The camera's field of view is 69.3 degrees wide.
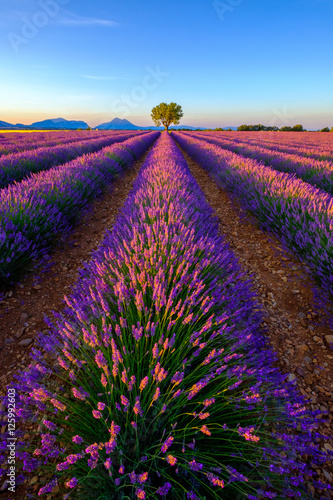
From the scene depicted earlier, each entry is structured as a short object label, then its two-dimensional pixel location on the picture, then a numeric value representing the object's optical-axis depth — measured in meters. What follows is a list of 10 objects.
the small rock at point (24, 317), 2.37
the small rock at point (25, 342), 2.09
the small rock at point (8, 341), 2.11
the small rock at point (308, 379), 1.88
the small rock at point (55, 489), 1.11
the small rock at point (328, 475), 1.30
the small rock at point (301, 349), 2.12
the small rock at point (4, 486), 1.17
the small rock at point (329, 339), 2.22
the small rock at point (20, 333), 2.19
